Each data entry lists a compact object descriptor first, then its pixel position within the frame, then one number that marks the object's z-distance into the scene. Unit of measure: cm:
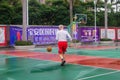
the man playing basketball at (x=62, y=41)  1382
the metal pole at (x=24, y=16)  2511
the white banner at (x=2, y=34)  2631
